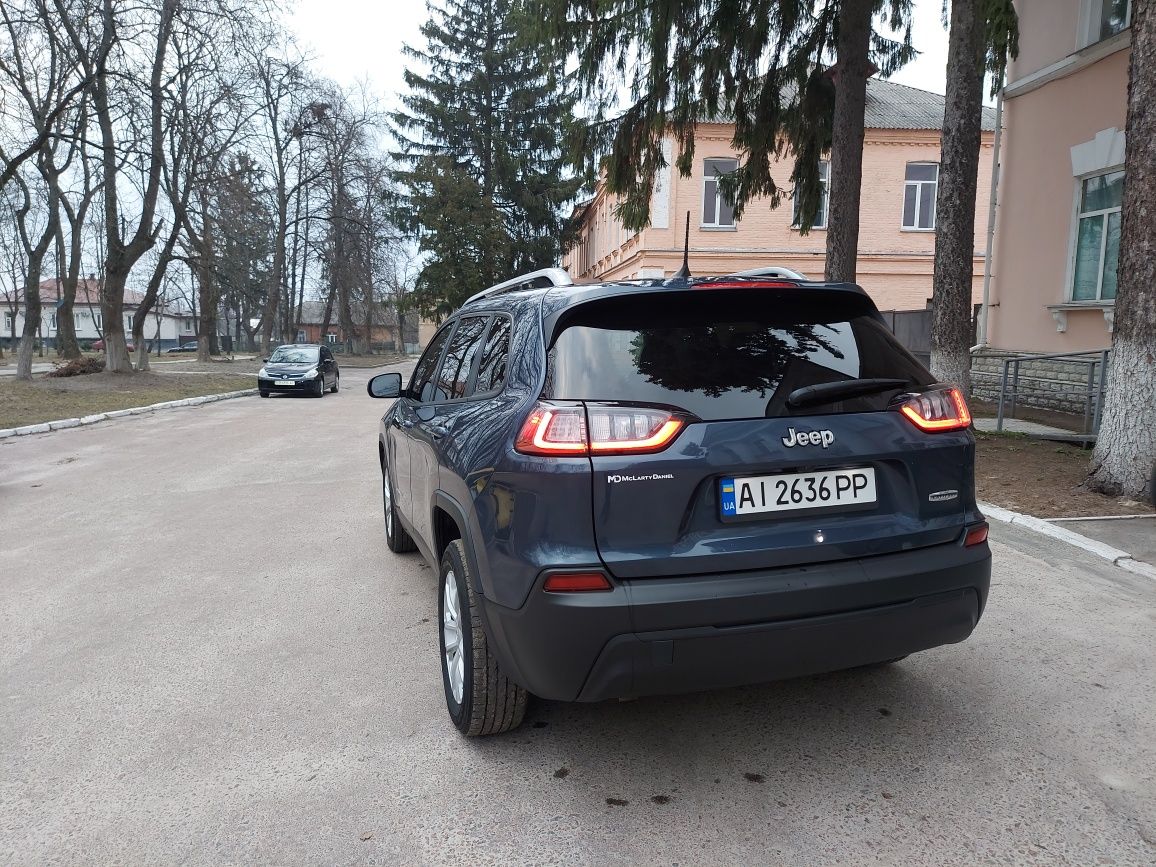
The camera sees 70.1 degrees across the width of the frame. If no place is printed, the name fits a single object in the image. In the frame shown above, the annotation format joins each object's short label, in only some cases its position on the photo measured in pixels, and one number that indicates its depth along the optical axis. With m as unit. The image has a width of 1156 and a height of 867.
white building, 87.69
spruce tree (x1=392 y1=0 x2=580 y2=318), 34.47
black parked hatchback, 22.62
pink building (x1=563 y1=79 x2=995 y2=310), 28.72
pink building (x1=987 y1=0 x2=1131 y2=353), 12.34
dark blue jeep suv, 2.51
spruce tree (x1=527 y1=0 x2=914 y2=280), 10.87
